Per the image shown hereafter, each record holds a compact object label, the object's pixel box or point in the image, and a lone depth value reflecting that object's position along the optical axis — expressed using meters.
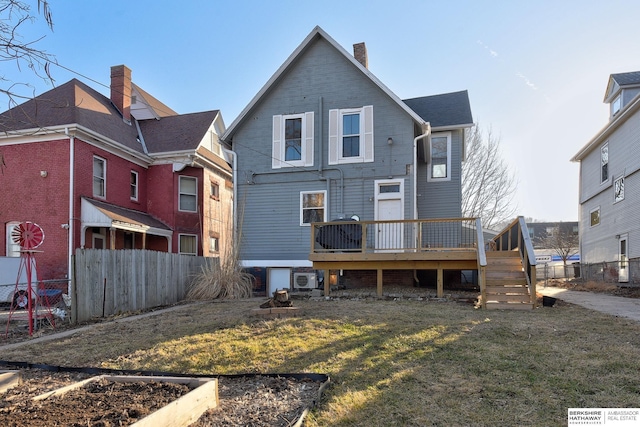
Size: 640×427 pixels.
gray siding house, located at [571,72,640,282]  14.28
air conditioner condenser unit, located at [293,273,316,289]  11.96
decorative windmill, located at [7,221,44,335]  7.11
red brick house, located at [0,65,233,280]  12.71
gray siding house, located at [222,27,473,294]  12.22
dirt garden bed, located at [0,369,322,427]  2.67
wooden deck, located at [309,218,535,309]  8.40
